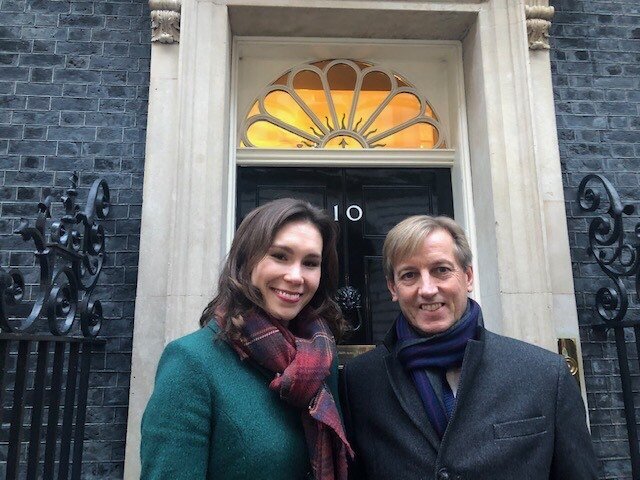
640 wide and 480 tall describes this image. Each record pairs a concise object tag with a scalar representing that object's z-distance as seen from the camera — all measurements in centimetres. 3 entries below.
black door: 421
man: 166
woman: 149
